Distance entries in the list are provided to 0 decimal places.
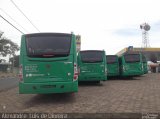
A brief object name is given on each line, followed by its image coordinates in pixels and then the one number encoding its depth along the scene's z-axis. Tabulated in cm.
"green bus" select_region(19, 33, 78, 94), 453
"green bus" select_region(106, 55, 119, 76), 1061
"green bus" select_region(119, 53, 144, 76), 1055
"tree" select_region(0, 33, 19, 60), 3131
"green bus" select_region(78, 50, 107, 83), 780
